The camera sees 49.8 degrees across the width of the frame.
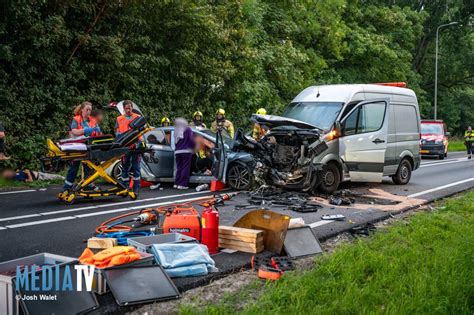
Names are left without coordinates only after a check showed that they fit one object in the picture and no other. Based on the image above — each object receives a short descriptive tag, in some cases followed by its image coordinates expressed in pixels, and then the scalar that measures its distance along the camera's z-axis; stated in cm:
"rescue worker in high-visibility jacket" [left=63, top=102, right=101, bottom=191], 1006
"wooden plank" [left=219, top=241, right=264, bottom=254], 580
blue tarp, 488
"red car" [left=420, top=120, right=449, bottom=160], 2592
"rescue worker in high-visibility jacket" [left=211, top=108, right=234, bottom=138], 1416
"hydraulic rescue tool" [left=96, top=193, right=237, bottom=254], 577
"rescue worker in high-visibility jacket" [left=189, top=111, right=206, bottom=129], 1370
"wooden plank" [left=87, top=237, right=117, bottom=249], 523
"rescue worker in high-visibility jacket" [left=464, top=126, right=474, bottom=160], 2574
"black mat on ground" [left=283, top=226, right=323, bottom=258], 585
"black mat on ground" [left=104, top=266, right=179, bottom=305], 423
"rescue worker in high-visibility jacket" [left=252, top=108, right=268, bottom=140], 1111
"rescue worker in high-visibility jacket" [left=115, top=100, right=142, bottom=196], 1008
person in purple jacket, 1166
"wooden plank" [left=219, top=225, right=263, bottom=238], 581
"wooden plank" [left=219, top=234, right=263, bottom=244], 579
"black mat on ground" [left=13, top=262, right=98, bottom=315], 371
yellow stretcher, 888
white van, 1086
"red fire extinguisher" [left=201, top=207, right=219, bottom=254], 575
